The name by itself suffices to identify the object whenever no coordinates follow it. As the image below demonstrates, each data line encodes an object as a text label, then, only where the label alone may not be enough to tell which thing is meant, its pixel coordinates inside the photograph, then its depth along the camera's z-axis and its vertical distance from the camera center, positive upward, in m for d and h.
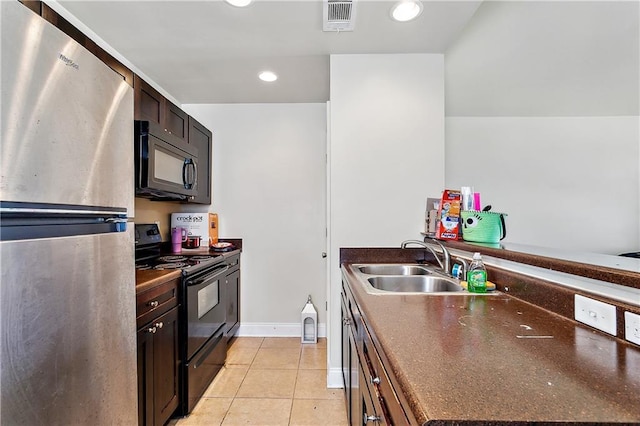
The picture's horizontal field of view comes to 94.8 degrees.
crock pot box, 2.93 -0.09
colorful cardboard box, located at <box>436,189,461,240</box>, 1.90 -0.02
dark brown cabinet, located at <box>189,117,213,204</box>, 2.74 +0.60
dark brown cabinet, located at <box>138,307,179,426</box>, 1.42 -0.81
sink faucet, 1.71 -0.26
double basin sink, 1.61 -0.38
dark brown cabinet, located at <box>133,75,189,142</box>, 1.90 +0.77
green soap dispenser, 1.29 -0.28
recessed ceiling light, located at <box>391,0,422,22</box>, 1.63 +1.17
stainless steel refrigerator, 0.74 -0.05
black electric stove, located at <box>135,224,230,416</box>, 1.82 -0.65
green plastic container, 1.74 -0.07
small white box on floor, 2.94 -1.11
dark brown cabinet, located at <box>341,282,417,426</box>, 0.71 -0.54
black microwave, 1.84 +0.36
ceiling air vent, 1.62 +1.17
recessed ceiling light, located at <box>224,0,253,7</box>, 1.60 +1.17
